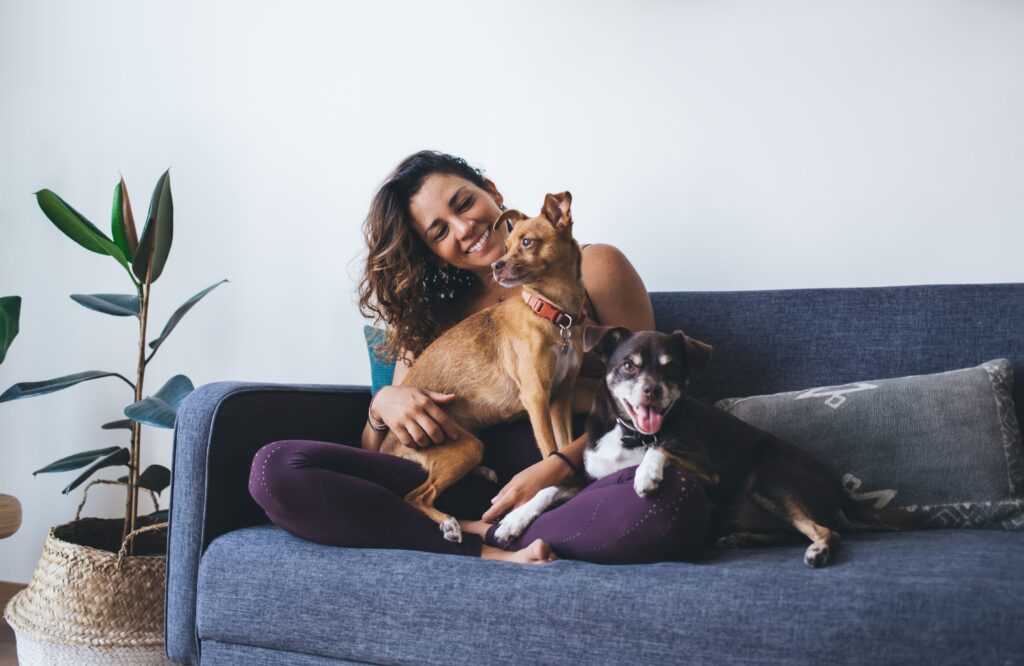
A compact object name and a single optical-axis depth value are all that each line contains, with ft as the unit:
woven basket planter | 7.55
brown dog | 6.84
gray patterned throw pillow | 5.96
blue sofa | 4.20
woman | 5.11
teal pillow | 8.46
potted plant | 7.56
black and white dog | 5.57
